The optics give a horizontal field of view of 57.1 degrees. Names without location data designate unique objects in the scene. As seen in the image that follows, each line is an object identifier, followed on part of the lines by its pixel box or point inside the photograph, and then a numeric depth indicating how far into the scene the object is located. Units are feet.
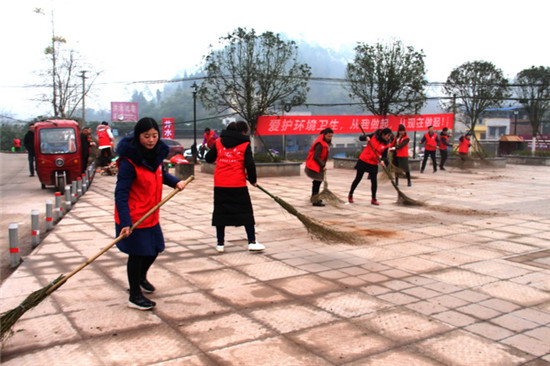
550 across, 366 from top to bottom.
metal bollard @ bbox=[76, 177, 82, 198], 36.24
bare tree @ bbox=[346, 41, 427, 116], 59.00
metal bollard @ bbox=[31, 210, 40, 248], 20.86
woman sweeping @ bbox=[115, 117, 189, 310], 12.64
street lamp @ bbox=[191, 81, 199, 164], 68.57
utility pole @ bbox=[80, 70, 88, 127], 95.64
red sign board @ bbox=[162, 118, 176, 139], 102.43
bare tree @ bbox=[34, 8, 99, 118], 86.94
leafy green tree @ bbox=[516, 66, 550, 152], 77.20
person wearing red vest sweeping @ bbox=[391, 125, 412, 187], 41.28
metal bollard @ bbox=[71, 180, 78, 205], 33.82
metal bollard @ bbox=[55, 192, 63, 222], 27.46
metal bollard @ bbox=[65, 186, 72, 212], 30.04
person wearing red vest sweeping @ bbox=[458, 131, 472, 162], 57.12
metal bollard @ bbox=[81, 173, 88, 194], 39.31
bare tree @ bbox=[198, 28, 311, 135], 51.26
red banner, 54.80
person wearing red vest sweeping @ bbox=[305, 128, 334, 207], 29.73
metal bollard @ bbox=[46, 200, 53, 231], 24.04
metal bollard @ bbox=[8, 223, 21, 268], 18.17
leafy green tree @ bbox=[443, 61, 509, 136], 69.77
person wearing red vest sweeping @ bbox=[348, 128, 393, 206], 31.24
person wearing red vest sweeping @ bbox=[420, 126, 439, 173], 50.57
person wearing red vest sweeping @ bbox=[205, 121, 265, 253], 19.29
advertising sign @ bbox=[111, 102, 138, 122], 237.45
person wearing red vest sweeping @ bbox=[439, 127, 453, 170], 54.54
